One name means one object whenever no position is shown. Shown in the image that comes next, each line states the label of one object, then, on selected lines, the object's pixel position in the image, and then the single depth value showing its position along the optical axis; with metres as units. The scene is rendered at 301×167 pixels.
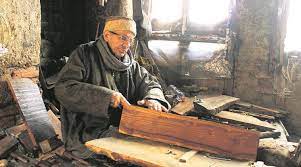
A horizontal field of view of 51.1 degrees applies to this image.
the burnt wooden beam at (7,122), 3.83
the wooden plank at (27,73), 3.92
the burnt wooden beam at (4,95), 3.76
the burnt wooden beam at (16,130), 3.83
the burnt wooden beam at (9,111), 3.82
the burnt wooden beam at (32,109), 3.64
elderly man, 3.23
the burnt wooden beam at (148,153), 2.33
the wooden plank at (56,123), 4.00
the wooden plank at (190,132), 2.45
